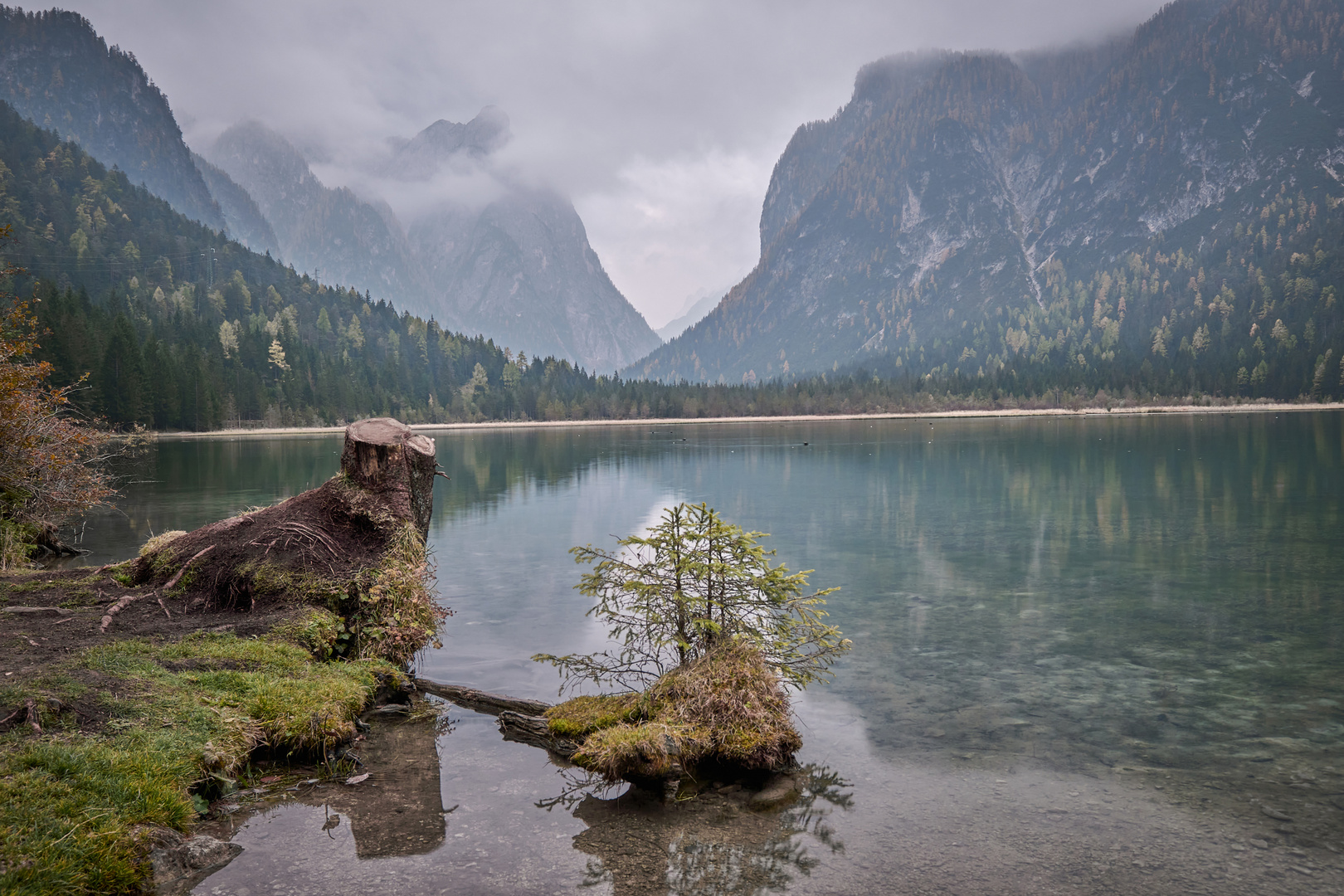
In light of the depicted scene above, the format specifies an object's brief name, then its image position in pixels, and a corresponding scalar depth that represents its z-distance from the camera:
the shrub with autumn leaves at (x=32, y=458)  19.95
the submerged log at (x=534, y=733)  10.23
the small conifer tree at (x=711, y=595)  10.42
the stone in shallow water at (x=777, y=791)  8.88
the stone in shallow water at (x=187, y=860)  6.62
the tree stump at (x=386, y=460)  15.77
